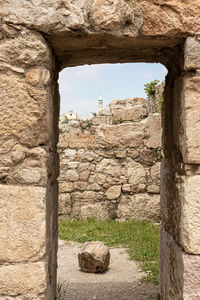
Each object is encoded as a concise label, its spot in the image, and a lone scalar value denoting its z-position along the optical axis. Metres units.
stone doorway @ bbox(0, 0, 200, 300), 1.84
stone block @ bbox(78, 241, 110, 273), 4.24
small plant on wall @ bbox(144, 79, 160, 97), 6.85
